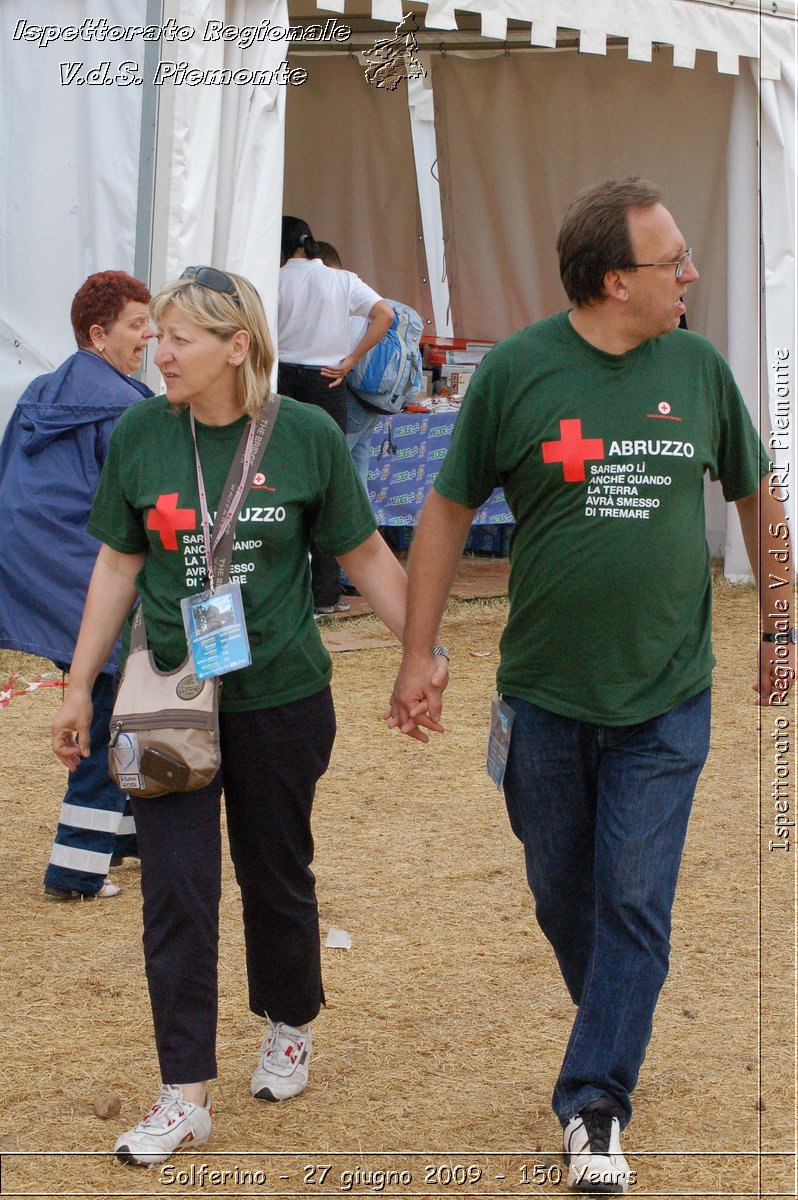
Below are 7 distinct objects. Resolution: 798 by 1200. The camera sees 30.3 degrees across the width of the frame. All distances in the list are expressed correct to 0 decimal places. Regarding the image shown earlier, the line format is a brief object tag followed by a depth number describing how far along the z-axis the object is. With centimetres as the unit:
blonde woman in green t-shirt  306
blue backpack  878
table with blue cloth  952
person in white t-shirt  838
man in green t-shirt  289
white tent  692
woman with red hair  460
